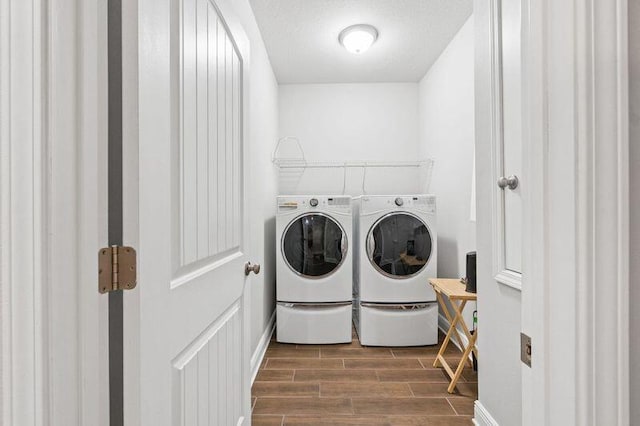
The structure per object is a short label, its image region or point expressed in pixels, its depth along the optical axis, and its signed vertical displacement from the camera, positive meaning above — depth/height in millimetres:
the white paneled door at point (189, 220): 721 -15
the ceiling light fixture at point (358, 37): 2801 +1415
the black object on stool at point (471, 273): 2131 -373
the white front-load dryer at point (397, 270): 2930 -482
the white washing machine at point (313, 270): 2982 -479
